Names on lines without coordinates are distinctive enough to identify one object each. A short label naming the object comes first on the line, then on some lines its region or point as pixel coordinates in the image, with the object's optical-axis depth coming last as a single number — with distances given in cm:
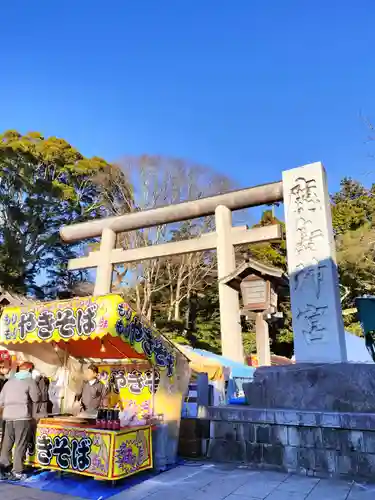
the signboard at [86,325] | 461
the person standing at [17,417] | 489
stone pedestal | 538
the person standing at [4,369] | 808
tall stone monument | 552
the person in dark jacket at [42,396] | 557
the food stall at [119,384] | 451
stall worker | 614
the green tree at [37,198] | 2128
